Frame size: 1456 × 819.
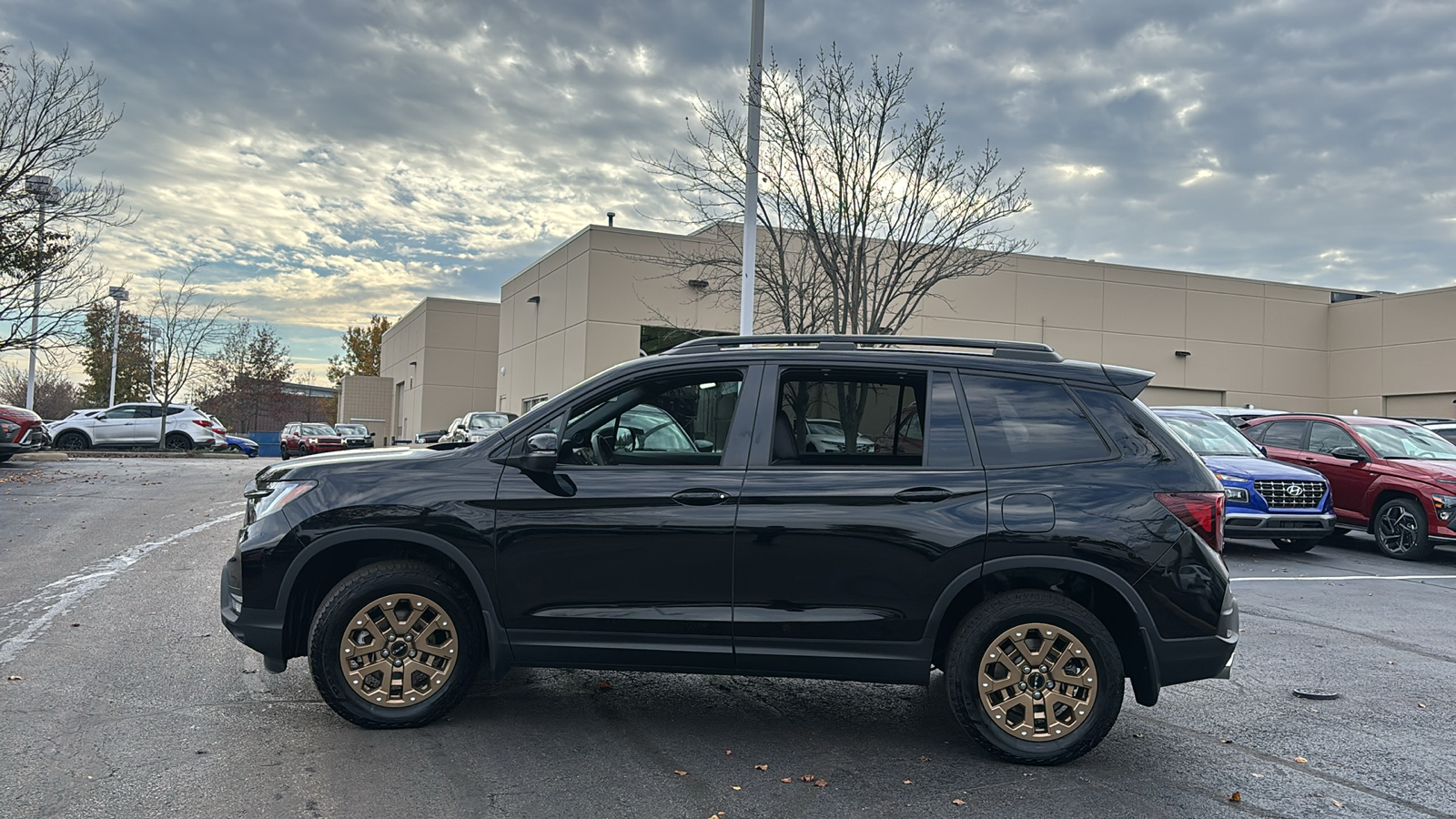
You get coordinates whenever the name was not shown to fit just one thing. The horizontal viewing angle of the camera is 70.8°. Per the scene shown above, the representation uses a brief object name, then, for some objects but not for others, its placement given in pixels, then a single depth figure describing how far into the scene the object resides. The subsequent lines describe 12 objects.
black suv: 4.57
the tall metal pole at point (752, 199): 13.89
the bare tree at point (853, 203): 16.23
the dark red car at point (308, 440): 36.12
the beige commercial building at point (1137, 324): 32.72
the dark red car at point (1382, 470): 12.48
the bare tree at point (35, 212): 20.55
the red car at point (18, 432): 19.55
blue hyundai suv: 11.86
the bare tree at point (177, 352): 39.56
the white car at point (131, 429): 32.44
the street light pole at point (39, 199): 21.02
